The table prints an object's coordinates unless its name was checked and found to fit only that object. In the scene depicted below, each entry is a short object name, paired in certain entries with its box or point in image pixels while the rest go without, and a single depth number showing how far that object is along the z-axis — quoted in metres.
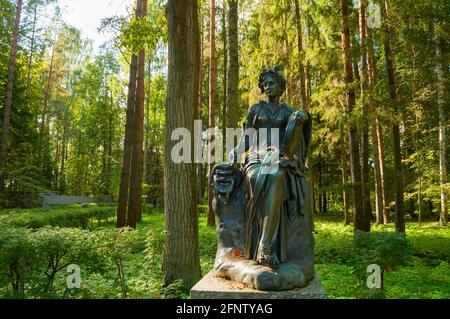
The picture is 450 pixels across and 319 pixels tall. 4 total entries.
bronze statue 4.02
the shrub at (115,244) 5.19
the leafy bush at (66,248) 4.86
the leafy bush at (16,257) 4.64
